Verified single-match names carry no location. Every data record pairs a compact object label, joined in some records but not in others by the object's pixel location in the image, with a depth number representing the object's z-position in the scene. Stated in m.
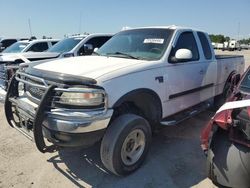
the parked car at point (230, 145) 2.00
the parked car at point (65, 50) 5.81
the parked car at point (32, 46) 7.31
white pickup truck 2.22
